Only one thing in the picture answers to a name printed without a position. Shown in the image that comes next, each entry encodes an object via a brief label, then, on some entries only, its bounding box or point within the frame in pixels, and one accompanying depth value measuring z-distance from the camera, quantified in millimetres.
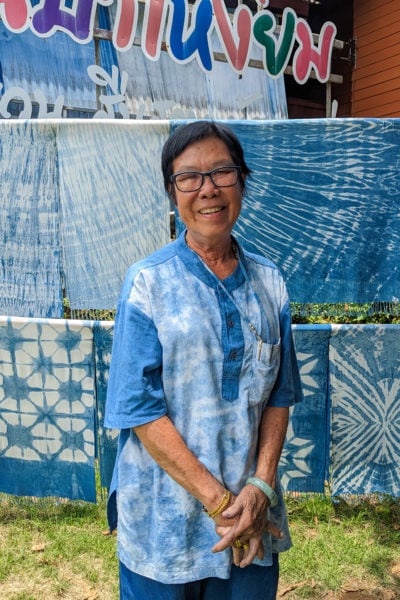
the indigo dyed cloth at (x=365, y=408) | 2570
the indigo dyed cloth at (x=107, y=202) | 2488
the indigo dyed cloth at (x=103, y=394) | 2594
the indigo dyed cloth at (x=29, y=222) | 2537
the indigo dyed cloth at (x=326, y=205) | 2451
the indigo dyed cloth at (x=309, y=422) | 2566
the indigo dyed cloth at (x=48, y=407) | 2635
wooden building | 7113
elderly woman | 1241
